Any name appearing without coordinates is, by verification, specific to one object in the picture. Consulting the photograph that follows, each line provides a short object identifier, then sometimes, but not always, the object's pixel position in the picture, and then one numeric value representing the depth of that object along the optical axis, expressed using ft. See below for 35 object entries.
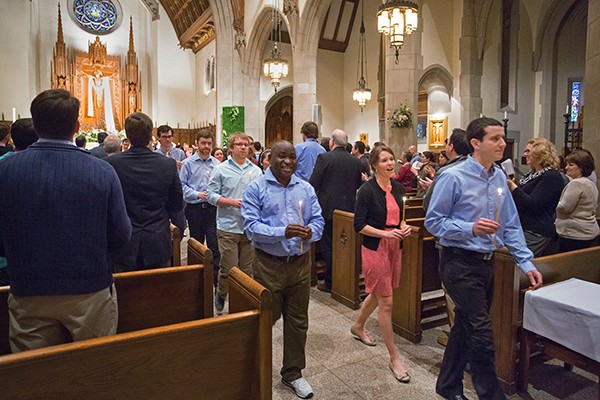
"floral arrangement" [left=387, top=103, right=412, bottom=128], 30.60
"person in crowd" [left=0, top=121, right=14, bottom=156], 12.30
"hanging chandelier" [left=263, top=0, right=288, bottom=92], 37.32
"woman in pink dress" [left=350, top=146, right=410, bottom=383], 10.21
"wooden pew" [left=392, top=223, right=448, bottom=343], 12.26
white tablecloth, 8.03
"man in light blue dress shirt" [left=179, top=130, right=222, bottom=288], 15.47
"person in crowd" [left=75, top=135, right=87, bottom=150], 21.09
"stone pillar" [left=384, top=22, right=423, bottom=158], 31.09
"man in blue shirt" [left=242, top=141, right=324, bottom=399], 9.04
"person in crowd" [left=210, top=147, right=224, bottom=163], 24.99
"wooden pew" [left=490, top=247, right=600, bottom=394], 9.59
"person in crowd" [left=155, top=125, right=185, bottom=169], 16.60
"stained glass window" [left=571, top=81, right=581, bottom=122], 42.14
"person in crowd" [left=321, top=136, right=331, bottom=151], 20.49
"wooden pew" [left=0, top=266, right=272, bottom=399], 4.67
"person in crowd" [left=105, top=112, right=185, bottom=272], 9.29
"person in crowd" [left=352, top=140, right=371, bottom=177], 20.77
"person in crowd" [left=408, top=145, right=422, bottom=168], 25.77
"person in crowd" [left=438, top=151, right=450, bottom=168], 22.66
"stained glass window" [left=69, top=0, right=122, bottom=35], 58.59
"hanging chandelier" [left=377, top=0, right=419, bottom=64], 25.05
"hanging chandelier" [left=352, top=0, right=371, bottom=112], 49.41
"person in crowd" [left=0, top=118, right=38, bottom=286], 9.37
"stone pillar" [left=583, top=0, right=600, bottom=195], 15.94
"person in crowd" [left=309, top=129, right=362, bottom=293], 15.94
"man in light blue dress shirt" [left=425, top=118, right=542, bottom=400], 7.94
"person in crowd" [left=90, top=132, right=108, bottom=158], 17.83
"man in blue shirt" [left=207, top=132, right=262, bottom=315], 13.50
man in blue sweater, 5.56
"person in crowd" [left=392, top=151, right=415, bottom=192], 23.53
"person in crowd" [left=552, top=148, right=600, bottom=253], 12.44
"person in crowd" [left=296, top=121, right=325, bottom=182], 17.52
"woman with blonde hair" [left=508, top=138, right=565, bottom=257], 11.05
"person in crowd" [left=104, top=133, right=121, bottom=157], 16.57
